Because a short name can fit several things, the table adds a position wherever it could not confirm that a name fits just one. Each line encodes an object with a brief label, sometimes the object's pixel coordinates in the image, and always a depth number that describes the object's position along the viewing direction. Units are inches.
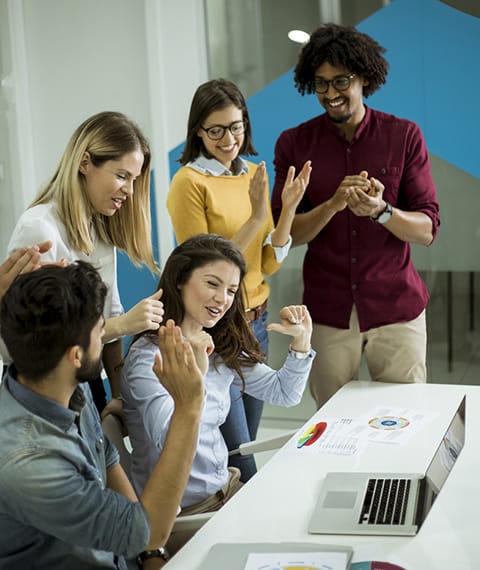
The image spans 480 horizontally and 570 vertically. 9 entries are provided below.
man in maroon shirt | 115.4
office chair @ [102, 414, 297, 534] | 79.6
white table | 64.3
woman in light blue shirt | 88.0
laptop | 68.3
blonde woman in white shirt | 92.5
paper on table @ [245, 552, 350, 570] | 61.8
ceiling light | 166.9
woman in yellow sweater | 113.0
